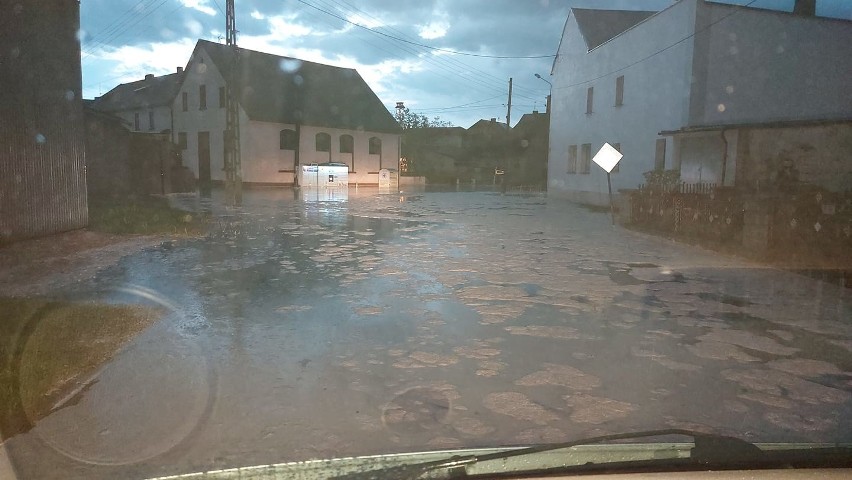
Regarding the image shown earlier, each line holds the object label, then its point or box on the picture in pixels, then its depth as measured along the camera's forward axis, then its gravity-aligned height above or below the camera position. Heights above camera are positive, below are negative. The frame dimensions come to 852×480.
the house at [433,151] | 69.44 +2.67
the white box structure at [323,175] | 43.31 -0.26
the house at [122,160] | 24.05 +0.27
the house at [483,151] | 70.44 +2.71
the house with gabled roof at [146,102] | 48.12 +5.22
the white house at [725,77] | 20.81 +3.60
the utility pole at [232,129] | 20.89 +1.43
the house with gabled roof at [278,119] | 41.94 +3.61
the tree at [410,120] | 76.60 +6.57
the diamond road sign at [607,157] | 19.14 +0.65
